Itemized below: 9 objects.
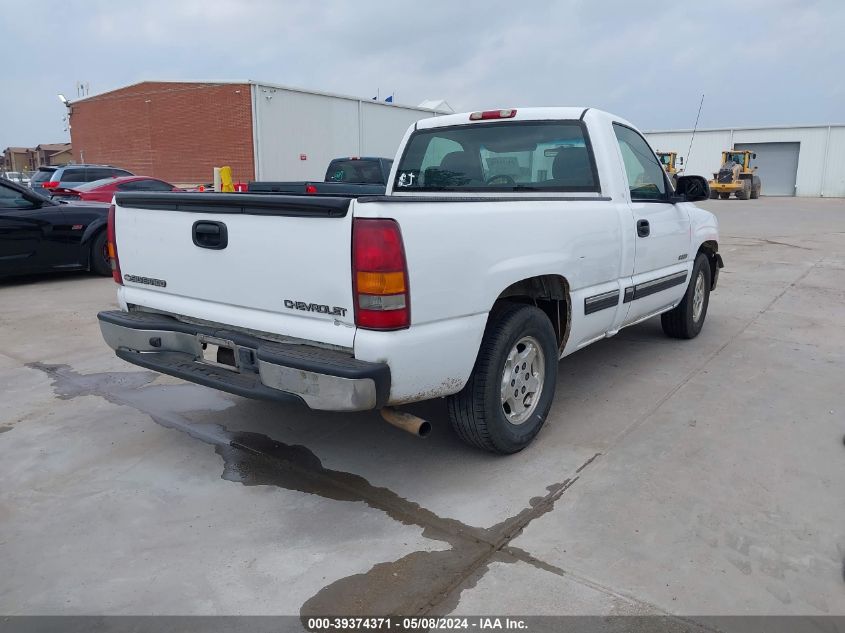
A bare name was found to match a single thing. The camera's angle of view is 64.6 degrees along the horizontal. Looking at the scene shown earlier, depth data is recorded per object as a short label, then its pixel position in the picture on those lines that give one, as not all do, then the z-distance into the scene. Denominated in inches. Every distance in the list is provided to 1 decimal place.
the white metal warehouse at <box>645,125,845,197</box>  1804.9
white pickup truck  110.2
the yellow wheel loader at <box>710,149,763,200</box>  1439.5
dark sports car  333.4
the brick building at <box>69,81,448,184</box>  1130.0
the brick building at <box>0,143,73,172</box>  1972.2
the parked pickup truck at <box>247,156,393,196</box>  514.6
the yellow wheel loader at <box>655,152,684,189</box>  1375.5
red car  556.7
